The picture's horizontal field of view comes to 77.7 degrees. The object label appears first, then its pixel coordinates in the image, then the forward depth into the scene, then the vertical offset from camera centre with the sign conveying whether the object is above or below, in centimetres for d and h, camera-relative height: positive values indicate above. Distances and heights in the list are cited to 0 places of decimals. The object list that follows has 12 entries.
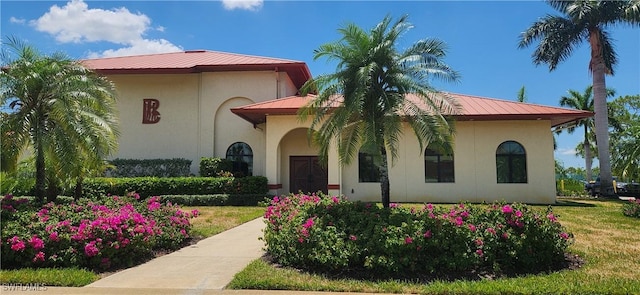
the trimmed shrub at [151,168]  2080 +47
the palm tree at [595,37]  2289 +827
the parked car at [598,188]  2780 -102
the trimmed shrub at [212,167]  1923 +45
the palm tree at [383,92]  869 +189
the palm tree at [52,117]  874 +136
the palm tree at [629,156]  1380 +64
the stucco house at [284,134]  1834 +210
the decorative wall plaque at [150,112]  2205 +359
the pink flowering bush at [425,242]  639 -111
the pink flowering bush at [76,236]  685 -106
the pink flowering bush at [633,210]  1387 -129
